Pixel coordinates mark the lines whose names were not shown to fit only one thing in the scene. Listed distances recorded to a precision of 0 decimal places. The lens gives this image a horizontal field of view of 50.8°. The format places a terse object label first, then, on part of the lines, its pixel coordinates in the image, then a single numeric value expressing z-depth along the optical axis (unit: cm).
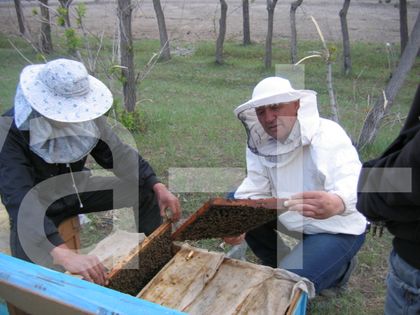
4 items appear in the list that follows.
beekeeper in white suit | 259
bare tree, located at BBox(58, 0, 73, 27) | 527
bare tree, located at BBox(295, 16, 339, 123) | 471
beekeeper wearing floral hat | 244
